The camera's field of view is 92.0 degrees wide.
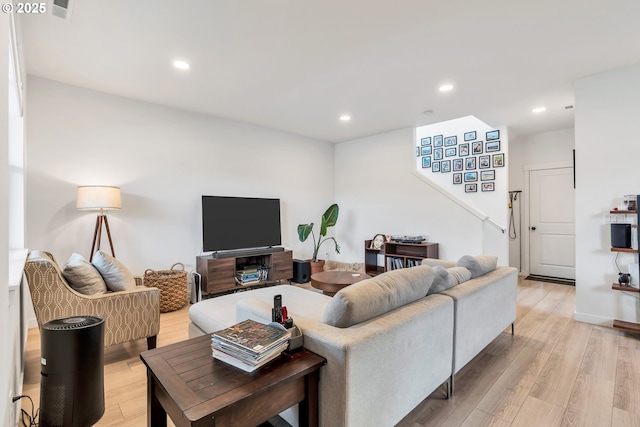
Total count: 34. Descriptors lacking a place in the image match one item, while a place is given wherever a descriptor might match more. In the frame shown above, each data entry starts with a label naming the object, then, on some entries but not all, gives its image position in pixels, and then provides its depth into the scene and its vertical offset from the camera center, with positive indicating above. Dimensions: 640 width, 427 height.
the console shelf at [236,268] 4.02 -0.78
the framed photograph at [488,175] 4.91 +0.57
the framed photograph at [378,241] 5.29 -0.52
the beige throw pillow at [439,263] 2.88 -0.51
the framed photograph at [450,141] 5.36 +1.23
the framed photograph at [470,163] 5.14 +0.80
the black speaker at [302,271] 5.00 -0.94
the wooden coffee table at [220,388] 1.01 -0.61
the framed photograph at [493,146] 4.90 +1.03
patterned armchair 2.09 -0.66
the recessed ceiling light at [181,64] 2.83 +1.40
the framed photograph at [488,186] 4.93 +0.40
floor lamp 3.11 +0.17
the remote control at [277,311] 1.46 -0.47
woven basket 3.58 -0.85
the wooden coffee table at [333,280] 3.33 -0.77
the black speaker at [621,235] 2.93 -0.25
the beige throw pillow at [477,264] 2.44 -0.44
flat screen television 4.22 -0.14
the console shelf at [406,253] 4.74 -0.66
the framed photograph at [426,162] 5.71 +0.92
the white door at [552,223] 5.14 -0.23
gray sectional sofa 1.30 -0.65
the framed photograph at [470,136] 5.17 +1.26
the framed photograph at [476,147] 5.08 +1.05
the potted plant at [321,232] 5.27 -0.34
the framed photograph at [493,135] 4.93 +1.21
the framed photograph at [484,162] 4.97 +0.79
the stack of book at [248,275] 4.34 -0.89
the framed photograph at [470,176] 5.12 +0.57
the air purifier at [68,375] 1.56 -0.82
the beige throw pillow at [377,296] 1.44 -0.43
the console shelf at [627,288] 2.83 -0.74
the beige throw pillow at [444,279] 2.01 -0.47
